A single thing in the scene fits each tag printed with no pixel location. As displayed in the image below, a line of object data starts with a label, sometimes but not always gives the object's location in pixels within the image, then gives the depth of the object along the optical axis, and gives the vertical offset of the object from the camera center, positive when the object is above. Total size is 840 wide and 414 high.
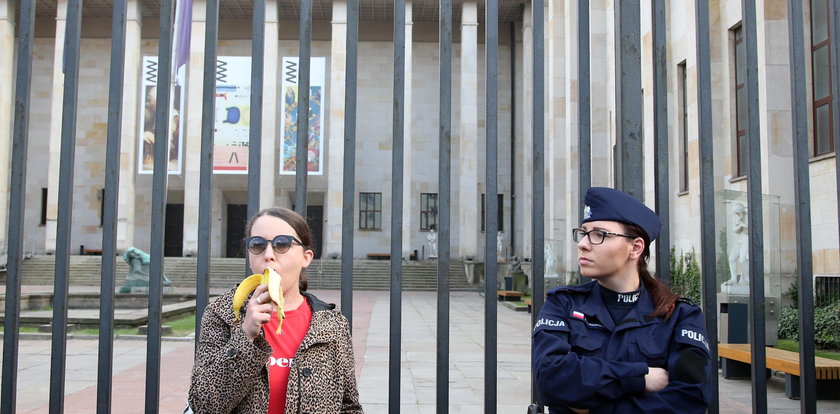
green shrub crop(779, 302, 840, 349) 9.89 -1.23
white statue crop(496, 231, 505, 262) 35.01 -0.36
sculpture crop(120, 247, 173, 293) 16.84 -0.90
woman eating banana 2.08 -0.33
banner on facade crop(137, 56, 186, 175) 31.56 +4.93
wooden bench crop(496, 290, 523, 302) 22.73 -1.80
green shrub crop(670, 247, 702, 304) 15.54 -0.79
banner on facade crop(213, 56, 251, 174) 30.97 +5.45
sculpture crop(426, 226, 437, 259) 34.81 -0.04
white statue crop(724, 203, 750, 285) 10.83 -0.15
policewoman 2.11 -0.29
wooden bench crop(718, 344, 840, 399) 6.77 -1.24
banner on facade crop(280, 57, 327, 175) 31.52 +5.66
